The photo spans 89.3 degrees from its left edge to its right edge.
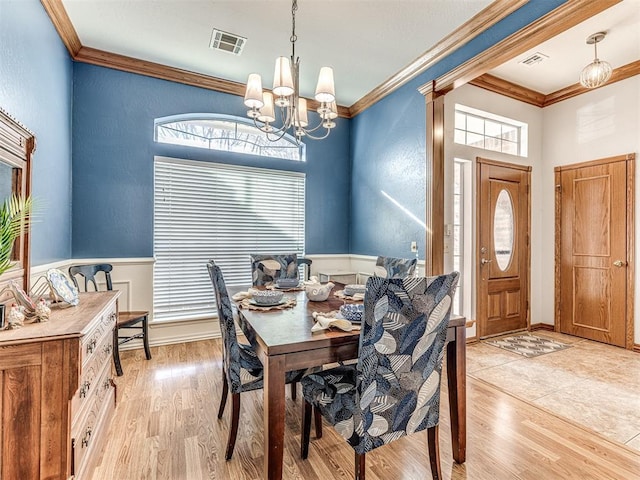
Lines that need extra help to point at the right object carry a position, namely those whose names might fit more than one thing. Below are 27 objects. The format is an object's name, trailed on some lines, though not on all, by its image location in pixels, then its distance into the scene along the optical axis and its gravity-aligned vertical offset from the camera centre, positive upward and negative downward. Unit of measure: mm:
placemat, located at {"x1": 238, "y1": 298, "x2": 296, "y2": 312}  1931 -405
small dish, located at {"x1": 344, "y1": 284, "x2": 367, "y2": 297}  2344 -363
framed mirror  1799 +408
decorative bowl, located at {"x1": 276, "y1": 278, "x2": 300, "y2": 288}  2650 -353
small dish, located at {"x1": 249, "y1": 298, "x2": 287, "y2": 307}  1984 -395
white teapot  2158 -347
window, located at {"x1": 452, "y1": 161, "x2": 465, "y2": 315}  3795 +171
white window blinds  3605 +185
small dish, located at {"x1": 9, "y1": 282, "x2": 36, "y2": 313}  1528 -292
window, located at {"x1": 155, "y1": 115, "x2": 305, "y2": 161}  3721 +1272
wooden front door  3861 -75
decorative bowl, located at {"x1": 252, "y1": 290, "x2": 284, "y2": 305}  1984 -360
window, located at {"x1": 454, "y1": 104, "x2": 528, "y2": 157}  3750 +1347
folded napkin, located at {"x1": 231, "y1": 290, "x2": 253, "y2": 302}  2168 -387
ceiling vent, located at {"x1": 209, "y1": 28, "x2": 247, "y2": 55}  2930 +1862
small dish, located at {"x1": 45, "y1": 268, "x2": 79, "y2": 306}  1758 -270
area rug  3502 -1189
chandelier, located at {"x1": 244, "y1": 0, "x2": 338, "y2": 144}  2115 +1006
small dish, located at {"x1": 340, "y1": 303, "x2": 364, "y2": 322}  1675 -387
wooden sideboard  1299 -656
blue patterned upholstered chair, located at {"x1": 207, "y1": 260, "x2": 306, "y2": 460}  1758 -719
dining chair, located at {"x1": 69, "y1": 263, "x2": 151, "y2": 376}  2783 -712
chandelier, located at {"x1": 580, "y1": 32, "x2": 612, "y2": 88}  2959 +1570
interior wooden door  3609 -84
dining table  1326 -503
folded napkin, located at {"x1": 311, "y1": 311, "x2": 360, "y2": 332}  1503 -397
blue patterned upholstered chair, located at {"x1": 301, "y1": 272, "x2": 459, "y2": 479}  1231 -509
